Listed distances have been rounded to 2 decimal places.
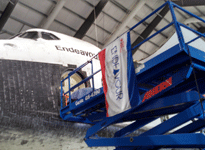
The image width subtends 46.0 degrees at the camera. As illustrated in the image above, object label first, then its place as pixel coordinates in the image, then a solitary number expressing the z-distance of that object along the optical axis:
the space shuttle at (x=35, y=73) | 6.02
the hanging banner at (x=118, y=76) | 4.74
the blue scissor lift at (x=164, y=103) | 4.09
